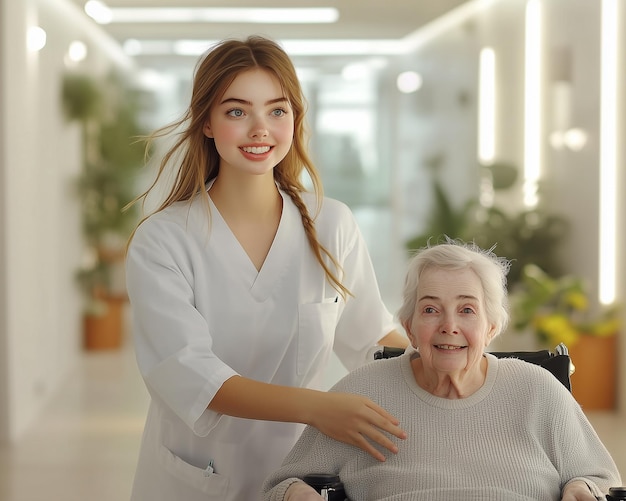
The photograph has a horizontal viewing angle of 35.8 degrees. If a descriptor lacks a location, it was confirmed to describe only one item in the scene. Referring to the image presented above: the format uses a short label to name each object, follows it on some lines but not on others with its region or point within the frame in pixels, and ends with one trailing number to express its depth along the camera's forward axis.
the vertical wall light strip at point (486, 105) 7.96
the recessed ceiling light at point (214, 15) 8.07
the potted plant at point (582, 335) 5.52
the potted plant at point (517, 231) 6.55
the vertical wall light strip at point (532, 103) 6.91
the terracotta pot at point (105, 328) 7.83
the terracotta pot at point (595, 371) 5.53
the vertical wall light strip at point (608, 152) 5.63
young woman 1.96
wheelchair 1.90
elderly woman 1.91
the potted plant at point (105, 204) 7.69
